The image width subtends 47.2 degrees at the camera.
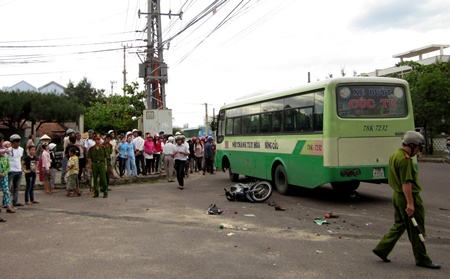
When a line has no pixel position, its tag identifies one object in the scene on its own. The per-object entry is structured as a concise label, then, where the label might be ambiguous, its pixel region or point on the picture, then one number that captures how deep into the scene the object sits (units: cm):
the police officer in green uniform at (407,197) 639
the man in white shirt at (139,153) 1956
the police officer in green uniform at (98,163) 1399
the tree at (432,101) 3181
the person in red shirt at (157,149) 2067
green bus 1195
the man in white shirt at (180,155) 1598
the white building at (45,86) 6851
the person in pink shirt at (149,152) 2008
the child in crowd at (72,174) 1445
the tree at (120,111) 4334
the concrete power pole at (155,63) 2791
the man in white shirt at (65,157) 1488
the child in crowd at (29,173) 1295
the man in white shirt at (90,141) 1562
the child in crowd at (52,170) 1503
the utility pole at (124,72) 5750
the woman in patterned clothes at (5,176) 1081
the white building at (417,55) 5412
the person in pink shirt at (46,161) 1430
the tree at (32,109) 4041
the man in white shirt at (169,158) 1850
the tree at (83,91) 7006
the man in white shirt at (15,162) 1176
